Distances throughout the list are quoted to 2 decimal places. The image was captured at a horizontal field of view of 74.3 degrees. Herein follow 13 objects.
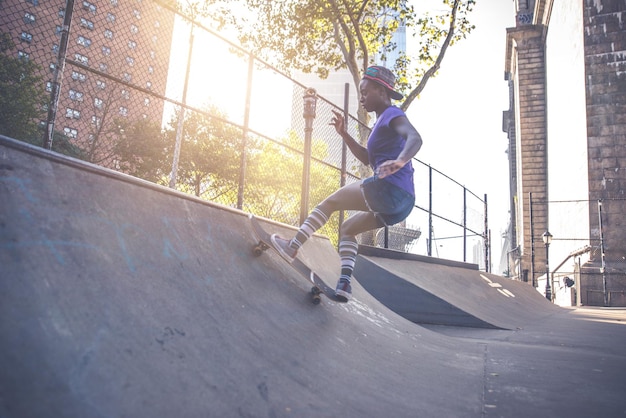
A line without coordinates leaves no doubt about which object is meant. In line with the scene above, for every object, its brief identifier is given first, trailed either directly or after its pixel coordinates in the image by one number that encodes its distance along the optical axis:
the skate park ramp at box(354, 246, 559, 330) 5.61
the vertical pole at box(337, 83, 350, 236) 7.47
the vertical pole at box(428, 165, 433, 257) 10.05
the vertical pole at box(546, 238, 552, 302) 14.33
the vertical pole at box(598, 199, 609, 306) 13.42
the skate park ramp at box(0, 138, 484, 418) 1.30
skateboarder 3.09
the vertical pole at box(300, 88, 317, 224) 4.83
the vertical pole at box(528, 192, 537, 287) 14.15
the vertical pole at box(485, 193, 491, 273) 12.46
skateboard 3.13
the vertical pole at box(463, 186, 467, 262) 11.42
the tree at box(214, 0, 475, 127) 13.52
